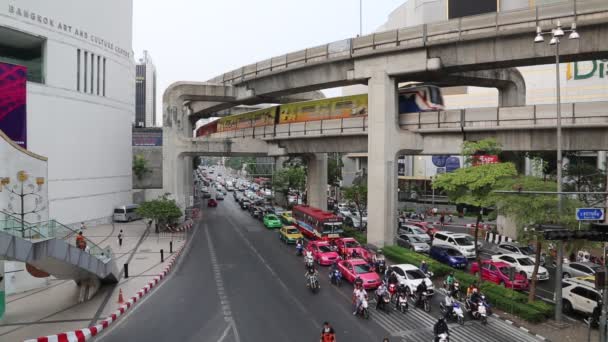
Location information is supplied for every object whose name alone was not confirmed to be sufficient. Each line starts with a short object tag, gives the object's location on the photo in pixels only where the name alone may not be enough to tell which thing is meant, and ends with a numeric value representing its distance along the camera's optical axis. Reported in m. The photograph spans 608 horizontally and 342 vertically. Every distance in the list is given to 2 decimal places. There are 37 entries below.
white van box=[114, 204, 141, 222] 47.44
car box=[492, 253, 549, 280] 22.96
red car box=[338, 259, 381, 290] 21.33
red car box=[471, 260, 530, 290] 21.32
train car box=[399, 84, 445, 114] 29.61
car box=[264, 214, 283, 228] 42.69
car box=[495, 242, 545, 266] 28.18
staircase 15.18
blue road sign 13.52
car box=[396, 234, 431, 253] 30.03
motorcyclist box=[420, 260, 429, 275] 23.22
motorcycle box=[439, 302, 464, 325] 16.92
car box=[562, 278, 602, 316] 16.88
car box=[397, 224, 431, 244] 33.31
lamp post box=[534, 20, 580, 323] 16.28
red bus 31.97
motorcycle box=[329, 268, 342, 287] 22.33
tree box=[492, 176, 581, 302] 16.61
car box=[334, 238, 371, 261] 26.33
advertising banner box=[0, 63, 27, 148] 20.72
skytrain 29.98
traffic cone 19.39
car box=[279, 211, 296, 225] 41.19
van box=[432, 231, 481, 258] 28.48
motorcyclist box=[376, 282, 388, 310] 18.62
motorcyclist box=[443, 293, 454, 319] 17.12
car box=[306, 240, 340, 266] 26.66
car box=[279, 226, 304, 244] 33.75
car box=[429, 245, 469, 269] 25.77
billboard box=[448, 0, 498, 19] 46.25
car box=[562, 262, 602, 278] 22.50
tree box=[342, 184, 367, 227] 38.91
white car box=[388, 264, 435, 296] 19.92
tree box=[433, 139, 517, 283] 20.08
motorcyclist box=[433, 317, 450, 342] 13.69
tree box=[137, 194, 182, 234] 37.59
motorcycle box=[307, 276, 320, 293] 21.23
